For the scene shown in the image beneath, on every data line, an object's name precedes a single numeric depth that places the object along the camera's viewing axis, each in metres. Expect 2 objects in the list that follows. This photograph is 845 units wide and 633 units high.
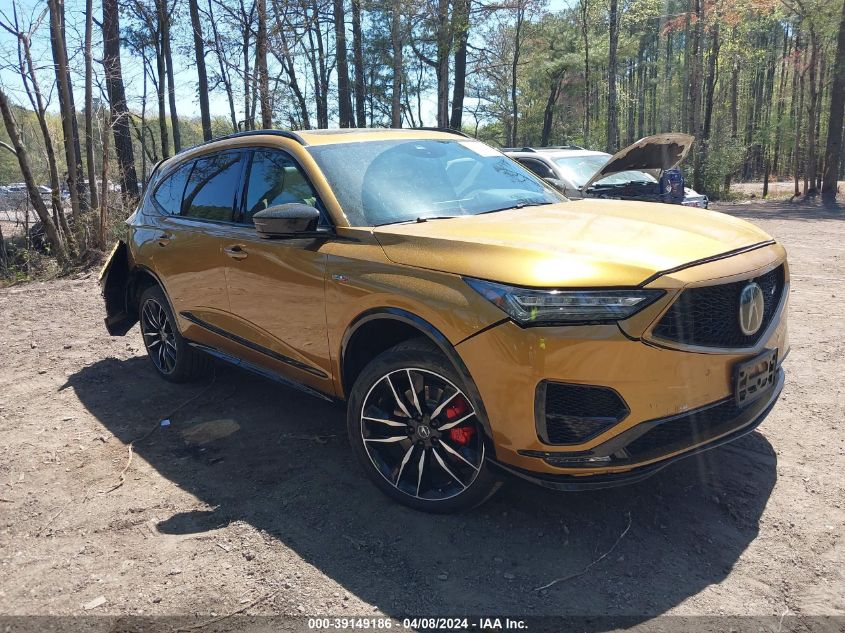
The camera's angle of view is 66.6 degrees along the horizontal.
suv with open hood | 7.29
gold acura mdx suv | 2.53
